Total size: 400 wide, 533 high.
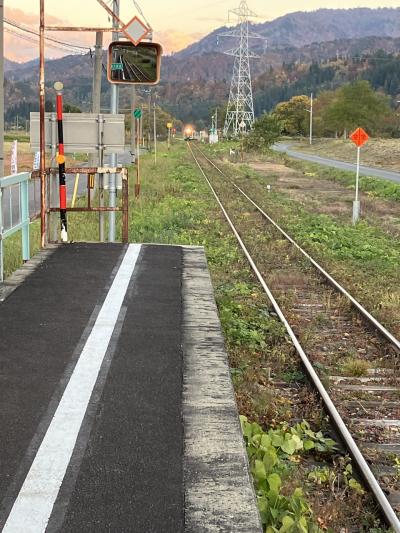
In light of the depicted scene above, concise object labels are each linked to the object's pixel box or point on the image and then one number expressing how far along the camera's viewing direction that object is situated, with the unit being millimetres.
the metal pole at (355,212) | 19000
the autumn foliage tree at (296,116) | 128875
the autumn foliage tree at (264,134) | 68562
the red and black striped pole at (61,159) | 10105
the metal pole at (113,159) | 12805
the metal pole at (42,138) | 9891
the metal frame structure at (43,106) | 9906
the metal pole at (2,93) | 8164
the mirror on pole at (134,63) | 10500
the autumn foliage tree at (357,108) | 95812
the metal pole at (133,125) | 31355
